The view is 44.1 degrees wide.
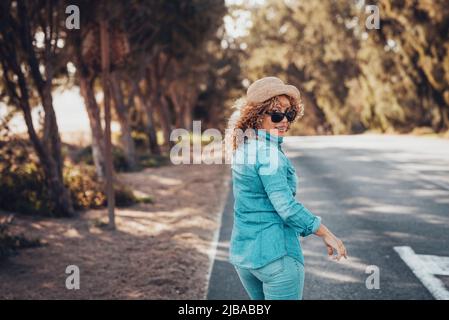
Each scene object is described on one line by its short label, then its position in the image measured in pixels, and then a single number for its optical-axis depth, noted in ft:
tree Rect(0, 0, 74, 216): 34.73
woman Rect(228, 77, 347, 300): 10.24
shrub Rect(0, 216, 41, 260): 25.48
